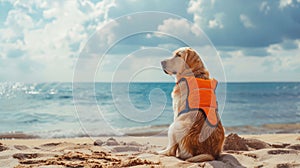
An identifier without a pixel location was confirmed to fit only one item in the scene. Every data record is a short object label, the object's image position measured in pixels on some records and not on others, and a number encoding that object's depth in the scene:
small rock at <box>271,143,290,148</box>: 6.58
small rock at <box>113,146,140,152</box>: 6.12
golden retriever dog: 4.88
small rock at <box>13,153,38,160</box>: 5.19
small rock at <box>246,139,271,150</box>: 6.38
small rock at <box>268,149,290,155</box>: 5.45
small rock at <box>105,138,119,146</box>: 6.69
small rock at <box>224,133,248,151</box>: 6.18
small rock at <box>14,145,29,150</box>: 5.99
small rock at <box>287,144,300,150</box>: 6.33
